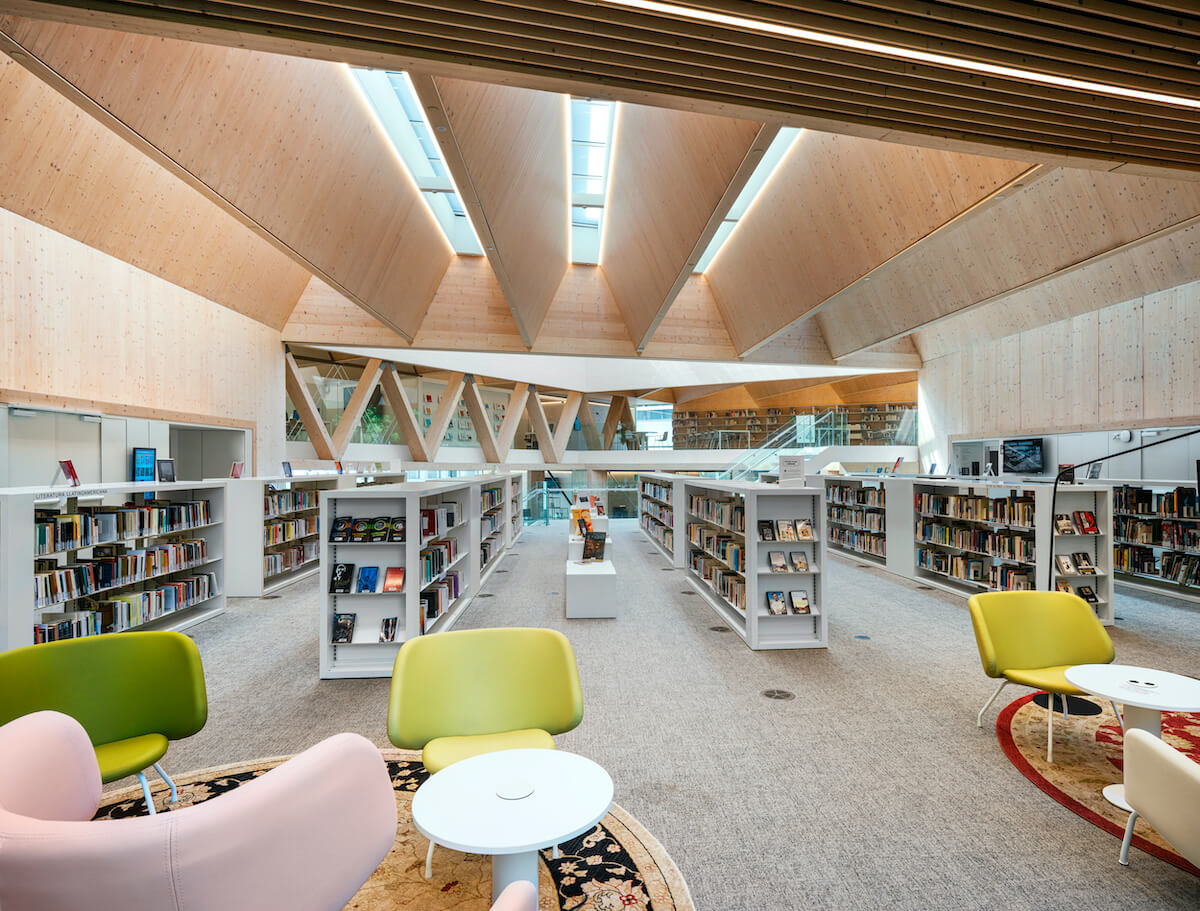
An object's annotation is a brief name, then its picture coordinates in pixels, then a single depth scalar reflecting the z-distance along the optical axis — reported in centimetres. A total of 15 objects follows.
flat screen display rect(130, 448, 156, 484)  746
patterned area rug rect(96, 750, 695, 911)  249
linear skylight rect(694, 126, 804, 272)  779
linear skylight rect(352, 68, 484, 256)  643
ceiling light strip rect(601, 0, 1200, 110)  289
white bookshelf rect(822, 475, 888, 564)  1084
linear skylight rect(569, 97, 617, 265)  749
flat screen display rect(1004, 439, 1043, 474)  1171
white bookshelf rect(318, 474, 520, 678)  522
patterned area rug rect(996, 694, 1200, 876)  303
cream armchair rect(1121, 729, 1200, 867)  221
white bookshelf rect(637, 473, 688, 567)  1084
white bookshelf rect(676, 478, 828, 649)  595
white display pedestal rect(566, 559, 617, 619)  720
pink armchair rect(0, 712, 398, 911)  138
